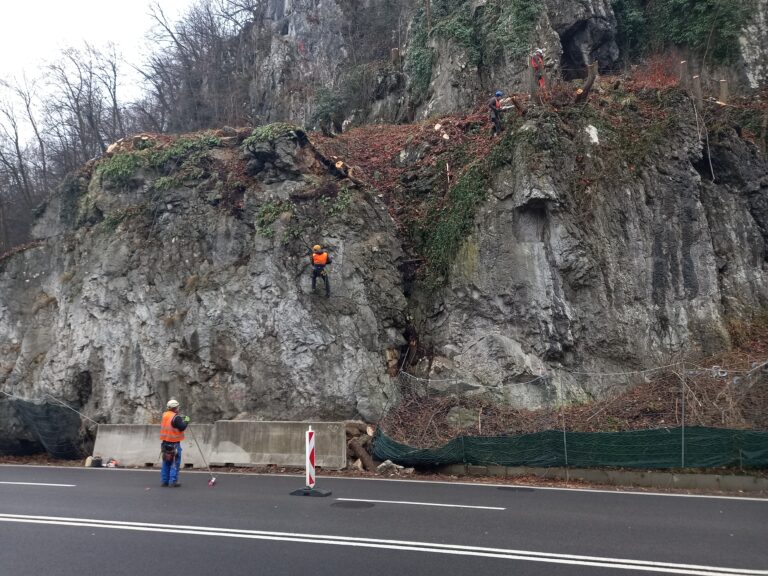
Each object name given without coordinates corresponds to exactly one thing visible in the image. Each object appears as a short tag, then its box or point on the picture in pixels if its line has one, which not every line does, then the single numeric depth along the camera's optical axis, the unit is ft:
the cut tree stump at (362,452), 45.57
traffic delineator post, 34.03
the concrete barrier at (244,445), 45.68
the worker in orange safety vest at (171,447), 38.55
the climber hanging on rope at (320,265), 55.11
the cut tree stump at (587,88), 61.57
